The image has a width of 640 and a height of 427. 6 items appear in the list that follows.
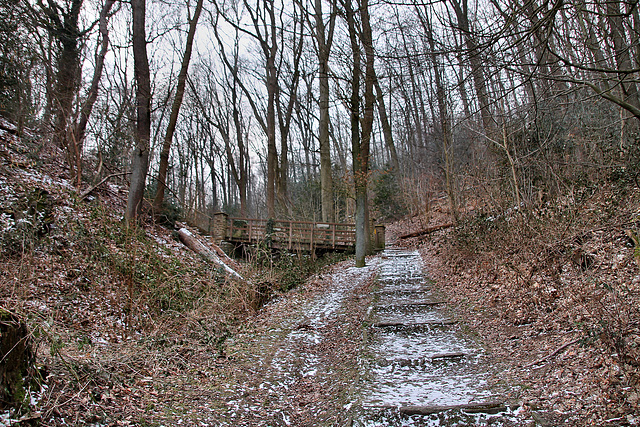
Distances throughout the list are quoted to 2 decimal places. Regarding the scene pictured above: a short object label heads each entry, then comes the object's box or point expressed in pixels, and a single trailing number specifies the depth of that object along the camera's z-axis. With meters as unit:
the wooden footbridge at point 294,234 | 15.50
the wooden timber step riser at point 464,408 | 3.40
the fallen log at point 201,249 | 10.28
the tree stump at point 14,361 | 2.76
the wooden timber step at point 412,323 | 5.96
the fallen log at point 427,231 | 14.73
